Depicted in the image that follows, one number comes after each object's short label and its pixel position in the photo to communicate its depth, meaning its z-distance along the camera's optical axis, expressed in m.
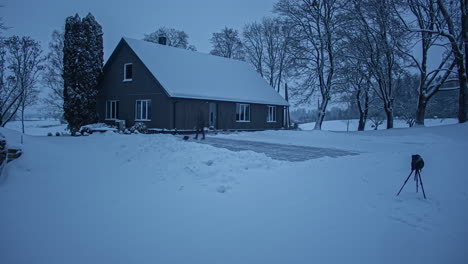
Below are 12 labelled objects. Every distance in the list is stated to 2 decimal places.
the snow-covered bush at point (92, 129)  16.86
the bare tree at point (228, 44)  35.94
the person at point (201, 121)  14.74
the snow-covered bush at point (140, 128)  18.05
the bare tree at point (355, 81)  20.91
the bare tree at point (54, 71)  27.50
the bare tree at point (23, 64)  23.94
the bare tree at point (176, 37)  34.86
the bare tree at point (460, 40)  15.09
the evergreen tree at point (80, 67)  20.20
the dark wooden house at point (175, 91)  18.91
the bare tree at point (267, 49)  33.97
